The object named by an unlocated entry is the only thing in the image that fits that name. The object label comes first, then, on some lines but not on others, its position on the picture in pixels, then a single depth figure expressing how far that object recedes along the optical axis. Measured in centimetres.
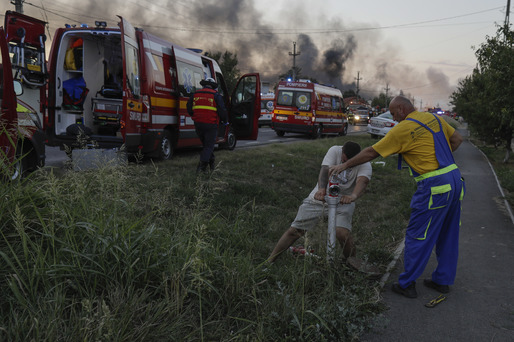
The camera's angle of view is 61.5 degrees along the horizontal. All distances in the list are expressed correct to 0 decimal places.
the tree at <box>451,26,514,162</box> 927
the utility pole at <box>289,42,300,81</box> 6316
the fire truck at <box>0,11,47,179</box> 523
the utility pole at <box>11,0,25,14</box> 2012
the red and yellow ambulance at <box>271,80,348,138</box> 2092
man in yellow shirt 363
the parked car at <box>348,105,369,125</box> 5238
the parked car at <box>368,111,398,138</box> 2134
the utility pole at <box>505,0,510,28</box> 3214
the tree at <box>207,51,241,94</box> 4925
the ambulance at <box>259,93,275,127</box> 3200
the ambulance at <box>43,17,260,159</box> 817
